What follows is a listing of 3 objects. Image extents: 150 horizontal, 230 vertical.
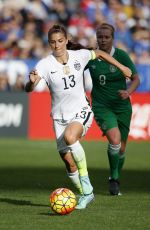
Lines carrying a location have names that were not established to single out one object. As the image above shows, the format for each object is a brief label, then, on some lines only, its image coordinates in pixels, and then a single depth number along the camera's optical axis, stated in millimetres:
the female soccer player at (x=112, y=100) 22547
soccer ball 17672
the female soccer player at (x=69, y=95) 18937
